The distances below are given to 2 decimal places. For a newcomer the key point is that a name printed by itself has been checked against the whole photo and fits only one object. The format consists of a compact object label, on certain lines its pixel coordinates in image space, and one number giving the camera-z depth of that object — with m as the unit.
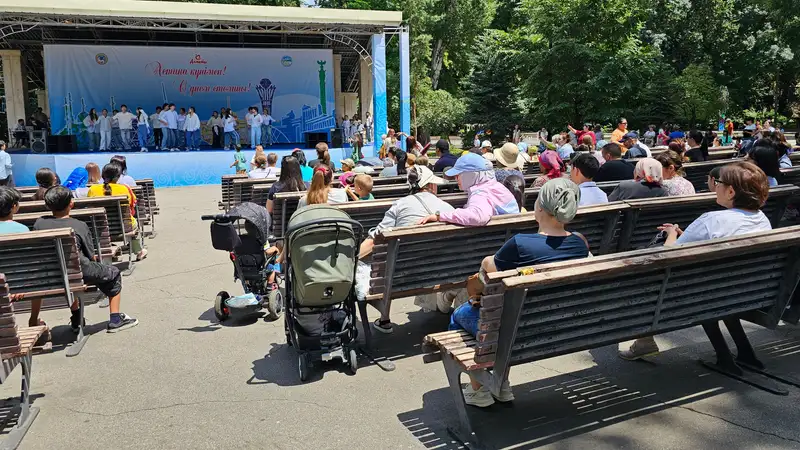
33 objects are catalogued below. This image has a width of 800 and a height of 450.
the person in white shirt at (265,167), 11.51
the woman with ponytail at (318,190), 5.48
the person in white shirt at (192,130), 24.88
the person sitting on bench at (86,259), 5.82
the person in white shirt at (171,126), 24.42
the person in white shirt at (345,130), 27.84
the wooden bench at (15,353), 3.89
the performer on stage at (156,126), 24.53
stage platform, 20.81
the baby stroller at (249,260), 5.96
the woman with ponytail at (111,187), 8.89
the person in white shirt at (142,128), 24.09
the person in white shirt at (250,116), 25.55
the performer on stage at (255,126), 25.56
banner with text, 25.28
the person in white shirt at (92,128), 24.47
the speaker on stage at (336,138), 24.47
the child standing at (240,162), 16.50
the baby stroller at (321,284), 4.61
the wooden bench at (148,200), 11.18
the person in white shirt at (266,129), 26.05
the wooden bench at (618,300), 3.38
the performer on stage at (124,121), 24.59
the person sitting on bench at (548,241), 3.61
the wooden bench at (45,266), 5.29
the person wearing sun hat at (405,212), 5.15
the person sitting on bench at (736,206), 4.15
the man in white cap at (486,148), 11.07
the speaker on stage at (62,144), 22.95
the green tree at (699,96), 34.81
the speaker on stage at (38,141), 22.64
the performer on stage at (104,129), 24.48
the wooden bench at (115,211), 8.15
